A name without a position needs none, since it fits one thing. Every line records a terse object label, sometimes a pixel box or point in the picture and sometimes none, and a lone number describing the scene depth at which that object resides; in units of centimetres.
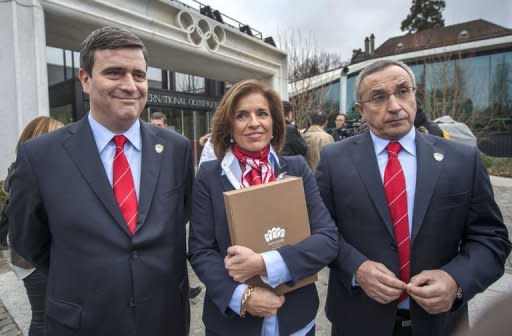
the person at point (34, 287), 218
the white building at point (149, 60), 605
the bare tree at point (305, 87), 1673
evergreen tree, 3300
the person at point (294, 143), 455
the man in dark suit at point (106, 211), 147
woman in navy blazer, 141
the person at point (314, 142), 493
